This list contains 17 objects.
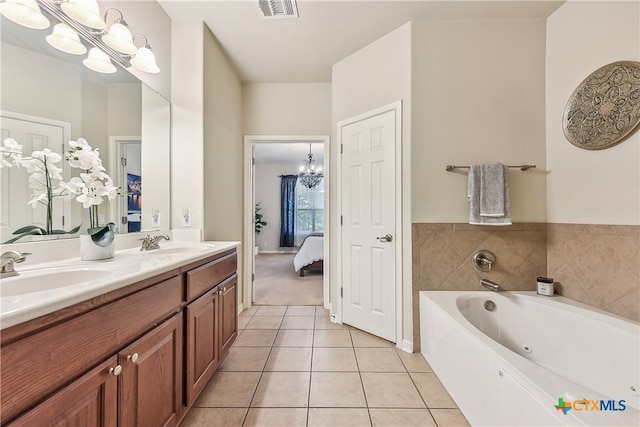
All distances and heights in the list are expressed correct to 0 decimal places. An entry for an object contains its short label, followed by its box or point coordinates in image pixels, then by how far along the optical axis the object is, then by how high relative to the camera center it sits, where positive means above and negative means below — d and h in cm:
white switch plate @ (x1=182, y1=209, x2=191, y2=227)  200 -4
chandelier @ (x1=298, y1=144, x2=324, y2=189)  605 +90
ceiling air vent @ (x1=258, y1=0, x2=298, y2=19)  180 +154
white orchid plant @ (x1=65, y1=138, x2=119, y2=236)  121 +16
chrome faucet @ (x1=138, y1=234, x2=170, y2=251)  154 -19
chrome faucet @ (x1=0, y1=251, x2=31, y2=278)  87 -18
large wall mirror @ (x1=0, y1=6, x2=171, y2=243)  100 +46
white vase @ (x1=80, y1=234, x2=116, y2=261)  119 -18
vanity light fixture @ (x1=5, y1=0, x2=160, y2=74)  105 +95
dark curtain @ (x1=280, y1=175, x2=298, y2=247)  704 +34
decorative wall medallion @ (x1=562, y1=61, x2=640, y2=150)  144 +68
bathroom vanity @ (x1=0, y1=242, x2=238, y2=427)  59 -45
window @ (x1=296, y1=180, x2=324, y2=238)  720 +6
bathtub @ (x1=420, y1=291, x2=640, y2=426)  89 -73
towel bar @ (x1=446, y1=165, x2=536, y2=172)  188 +36
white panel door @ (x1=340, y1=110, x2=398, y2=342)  211 -10
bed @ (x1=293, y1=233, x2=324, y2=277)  425 -76
